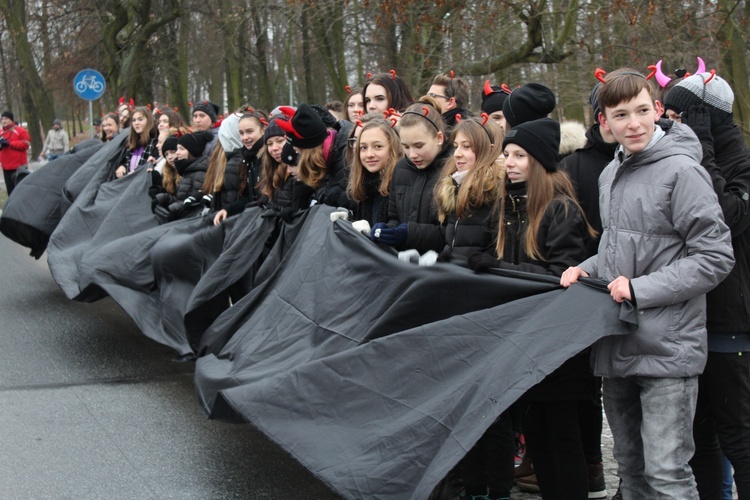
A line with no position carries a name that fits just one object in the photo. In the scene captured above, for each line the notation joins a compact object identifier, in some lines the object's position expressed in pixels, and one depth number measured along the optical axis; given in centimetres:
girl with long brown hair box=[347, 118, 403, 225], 522
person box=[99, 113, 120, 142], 1089
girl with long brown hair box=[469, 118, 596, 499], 379
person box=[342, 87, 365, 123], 686
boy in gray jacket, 329
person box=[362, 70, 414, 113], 641
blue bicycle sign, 2089
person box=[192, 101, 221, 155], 862
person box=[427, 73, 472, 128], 582
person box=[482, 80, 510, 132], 573
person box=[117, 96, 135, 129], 1089
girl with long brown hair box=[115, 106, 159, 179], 932
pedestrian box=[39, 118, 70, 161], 2492
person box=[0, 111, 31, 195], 1831
